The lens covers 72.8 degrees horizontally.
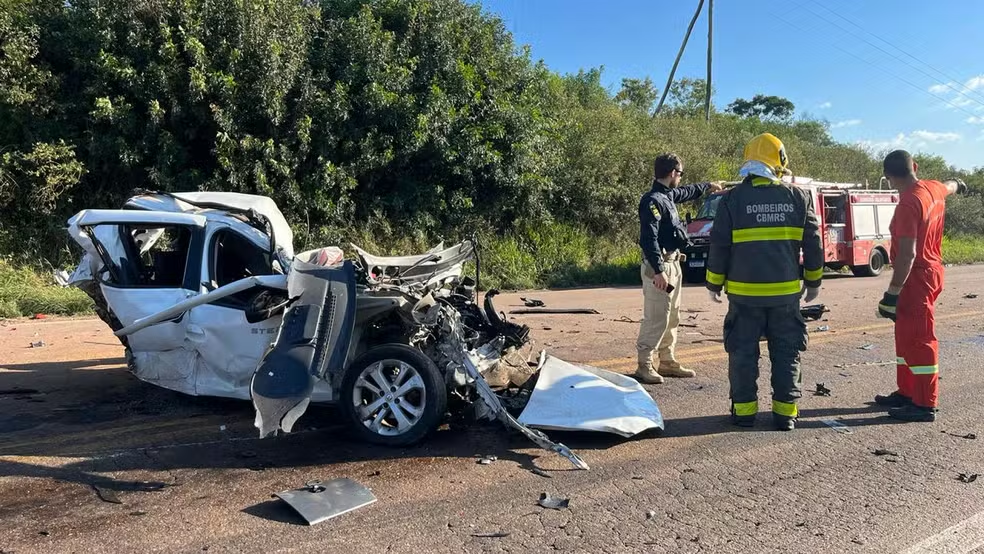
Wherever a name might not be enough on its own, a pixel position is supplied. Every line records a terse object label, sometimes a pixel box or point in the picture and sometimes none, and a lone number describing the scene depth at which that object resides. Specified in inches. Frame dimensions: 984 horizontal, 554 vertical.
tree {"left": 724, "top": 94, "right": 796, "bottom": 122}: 1989.4
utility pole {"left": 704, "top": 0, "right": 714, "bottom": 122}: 1111.0
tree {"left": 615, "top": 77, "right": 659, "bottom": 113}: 1253.1
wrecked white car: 162.2
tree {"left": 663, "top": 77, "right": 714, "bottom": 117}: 1423.6
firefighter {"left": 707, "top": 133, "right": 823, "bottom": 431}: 183.3
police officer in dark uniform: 227.3
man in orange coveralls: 192.5
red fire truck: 667.4
